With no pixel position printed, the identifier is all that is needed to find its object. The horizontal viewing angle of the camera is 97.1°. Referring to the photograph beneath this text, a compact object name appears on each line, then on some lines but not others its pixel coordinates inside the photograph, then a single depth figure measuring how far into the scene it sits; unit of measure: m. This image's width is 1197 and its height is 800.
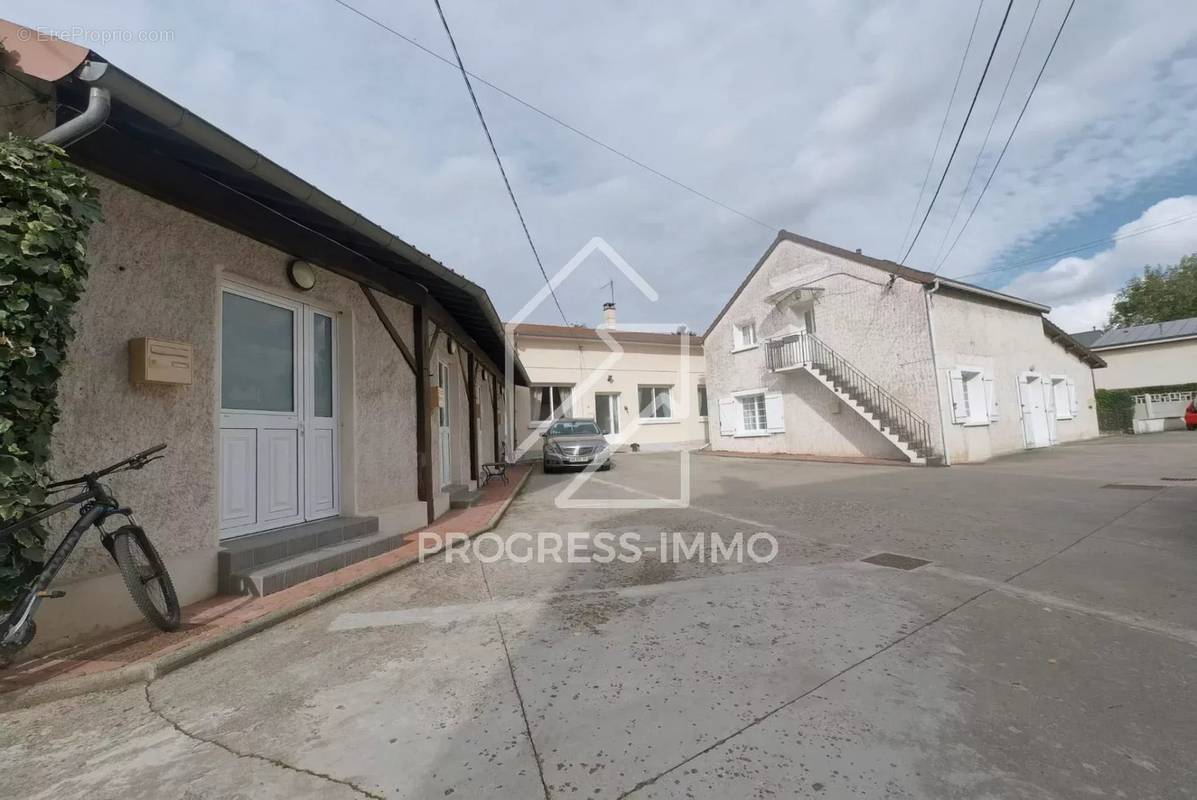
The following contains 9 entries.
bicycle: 2.38
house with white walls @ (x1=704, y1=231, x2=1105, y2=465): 12.04
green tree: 33.03
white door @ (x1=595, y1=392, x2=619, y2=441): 20.17
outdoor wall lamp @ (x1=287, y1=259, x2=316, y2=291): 4.41
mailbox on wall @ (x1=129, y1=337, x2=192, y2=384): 3.15
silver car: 13.77
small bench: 10.52
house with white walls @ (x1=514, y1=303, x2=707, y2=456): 19.14
